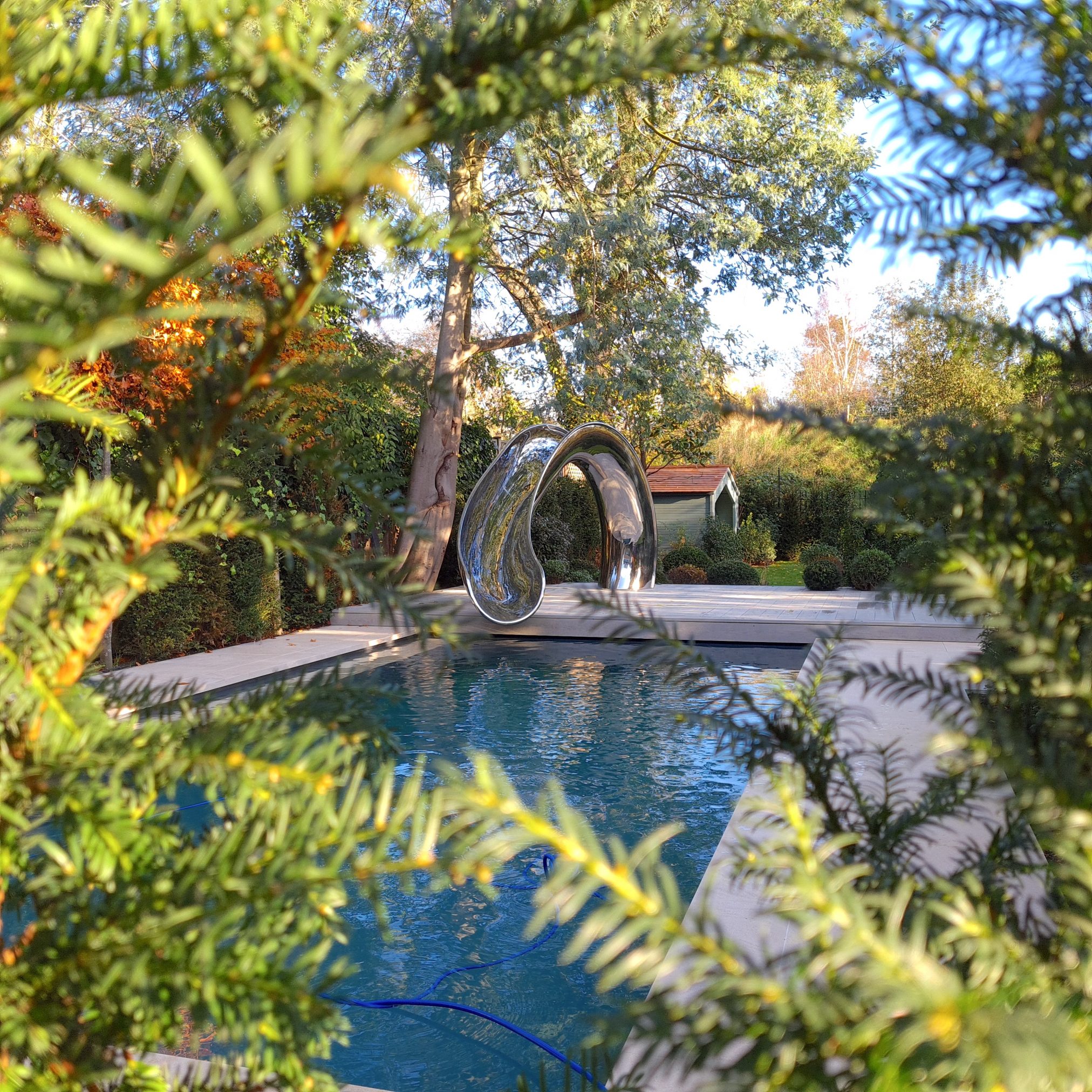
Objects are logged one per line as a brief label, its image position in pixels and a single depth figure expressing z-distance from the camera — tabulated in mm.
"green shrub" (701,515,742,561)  23641
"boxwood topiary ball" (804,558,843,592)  16016
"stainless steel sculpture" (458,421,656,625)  11852
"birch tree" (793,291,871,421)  48406
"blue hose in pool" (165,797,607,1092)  3586
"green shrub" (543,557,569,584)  18781
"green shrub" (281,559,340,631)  12570
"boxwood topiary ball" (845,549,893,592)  15859
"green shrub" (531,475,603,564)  20141
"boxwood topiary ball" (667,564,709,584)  19312
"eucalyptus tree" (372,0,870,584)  14289
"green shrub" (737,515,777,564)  24250
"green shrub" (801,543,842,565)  16880
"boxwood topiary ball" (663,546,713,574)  20219
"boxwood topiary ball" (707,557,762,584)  18953
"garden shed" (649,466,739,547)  27000
